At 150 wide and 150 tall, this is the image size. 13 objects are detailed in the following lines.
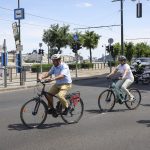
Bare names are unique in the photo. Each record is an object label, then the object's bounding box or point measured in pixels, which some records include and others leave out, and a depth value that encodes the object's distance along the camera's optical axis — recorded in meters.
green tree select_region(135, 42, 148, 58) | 101.44
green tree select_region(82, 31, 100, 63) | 70.06
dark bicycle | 9.08
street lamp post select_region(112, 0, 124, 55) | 43.47
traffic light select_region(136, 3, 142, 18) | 31.06
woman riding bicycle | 11.95
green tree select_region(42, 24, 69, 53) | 64.31
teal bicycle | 11.78
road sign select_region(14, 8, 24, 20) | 24.94
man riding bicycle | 9.38
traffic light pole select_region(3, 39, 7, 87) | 23.17
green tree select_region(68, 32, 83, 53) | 64.28
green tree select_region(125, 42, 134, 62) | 88.91
